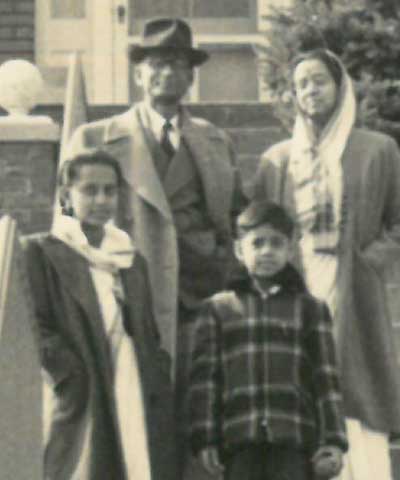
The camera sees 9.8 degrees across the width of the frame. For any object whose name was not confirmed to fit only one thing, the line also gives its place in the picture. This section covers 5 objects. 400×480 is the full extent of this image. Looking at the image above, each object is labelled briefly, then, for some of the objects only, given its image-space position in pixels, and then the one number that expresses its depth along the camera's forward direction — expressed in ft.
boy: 26.43
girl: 27.09
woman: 30.78
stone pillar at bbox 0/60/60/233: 42.14
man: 30.12
